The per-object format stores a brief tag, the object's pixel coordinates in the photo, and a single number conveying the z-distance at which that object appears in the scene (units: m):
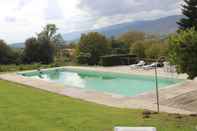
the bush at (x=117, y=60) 18.26
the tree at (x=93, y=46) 20.08
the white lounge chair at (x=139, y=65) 15.62
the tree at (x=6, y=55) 20.88
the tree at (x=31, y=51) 21.29
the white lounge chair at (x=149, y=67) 14.92
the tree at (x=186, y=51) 5.71
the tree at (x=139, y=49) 19.04
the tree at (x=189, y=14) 14.00
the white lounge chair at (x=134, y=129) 2.95
